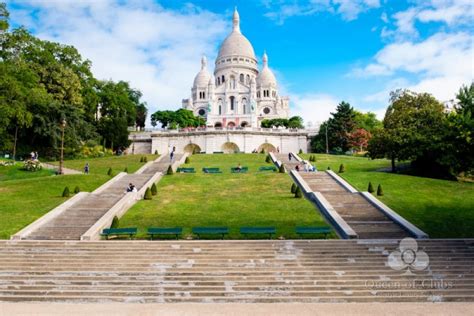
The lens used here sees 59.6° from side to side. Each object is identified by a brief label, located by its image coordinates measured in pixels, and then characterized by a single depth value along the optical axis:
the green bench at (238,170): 37.22
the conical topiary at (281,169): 35.78
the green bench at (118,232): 19.36
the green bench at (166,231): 19.11
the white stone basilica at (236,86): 108.81
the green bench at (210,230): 19.06
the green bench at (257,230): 19.09
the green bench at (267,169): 37.47
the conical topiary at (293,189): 28.12
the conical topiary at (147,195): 27.23
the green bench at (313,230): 19.20
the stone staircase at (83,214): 20.02
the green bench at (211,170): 37.19
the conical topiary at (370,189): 27.86
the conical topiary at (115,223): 20.62
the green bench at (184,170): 37.28
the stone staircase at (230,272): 14.09
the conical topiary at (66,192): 26.67
